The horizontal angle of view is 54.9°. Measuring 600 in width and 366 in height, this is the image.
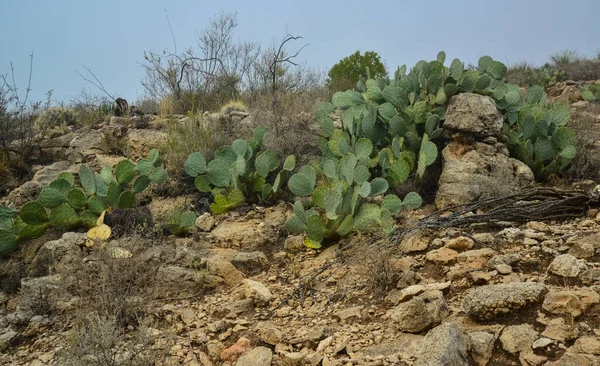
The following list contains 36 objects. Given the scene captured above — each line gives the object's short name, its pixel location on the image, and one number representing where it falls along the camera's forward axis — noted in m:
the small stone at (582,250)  3.22
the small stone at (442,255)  3.60
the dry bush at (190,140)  6.12
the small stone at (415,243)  3.91
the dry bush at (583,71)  11.73
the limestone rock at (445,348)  2.32
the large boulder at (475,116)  5.25
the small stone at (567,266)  3.02
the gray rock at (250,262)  4.29
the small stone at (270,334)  3.04
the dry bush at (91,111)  8.56
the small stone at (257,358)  2.87
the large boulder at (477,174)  4.77
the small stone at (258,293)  3.65
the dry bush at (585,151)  5.31
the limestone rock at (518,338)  2.52
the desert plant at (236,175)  5.38
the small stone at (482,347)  2.51
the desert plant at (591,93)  8.64
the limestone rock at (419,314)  2.87
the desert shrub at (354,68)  10.78
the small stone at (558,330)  2.51
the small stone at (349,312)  3.24
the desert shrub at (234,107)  7.67
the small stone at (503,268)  3.23
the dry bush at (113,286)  3.54
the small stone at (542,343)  2.47
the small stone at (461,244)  3.71
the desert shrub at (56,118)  8.39
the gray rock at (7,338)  3.65
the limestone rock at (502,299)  2.76
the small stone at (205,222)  5.16
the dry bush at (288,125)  6.12
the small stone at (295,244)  4.51
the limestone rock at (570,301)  2.63
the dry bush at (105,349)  2.83
